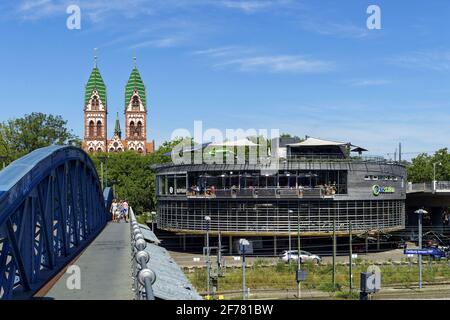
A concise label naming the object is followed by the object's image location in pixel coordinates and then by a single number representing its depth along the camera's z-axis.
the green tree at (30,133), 70.44
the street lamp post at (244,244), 33.16
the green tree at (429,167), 99.06
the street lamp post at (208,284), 35.62
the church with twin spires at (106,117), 153.38
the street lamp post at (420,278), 39.49
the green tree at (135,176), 90.88
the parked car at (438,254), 52.53
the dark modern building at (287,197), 58.69
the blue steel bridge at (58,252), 9.18
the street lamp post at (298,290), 34.88
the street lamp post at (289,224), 57.13
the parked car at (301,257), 51.69
